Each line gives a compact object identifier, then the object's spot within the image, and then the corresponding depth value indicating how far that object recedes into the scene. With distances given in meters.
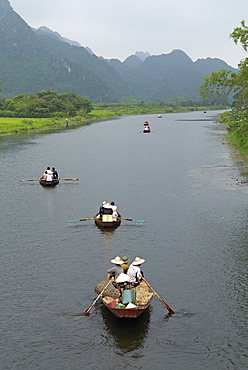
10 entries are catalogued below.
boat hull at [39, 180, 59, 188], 39.12
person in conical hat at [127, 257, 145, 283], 17.14
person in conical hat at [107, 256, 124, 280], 17.31
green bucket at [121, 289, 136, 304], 15.52
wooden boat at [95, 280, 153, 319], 15.12
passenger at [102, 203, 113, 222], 26.38
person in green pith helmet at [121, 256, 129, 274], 17.58
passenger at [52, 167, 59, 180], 40.00
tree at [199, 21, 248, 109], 59.64
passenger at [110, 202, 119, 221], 26.70
